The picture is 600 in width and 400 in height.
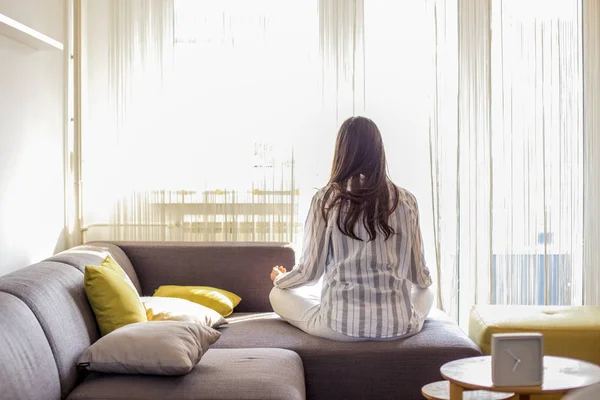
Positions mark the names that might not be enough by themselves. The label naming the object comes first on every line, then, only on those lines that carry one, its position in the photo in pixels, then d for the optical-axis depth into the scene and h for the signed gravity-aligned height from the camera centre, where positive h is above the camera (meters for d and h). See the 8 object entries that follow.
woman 3.35 -0.20
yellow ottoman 3.53 -0.56
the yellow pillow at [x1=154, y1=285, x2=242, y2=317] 3.92 -0.46
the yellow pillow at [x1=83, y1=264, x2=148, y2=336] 3.12 -0.38
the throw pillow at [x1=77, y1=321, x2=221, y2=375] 2.68 -0.49
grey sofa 2.57 -0.55
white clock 2.38 -0.46
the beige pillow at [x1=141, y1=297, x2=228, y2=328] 3.48 -0.48
